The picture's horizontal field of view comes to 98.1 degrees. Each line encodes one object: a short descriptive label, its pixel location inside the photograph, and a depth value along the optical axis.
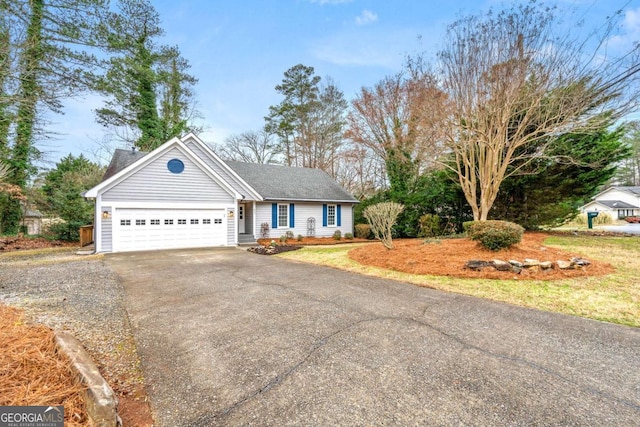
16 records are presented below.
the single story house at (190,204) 11.41
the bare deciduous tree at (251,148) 26.47
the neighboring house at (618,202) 31.92
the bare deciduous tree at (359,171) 21.72
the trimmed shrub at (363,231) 17.43
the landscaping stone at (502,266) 6.51
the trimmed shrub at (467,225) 8.80
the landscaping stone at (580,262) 6.64
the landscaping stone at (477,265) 6.68
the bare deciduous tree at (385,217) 9.30
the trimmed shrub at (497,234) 7.58
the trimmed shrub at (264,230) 15.42
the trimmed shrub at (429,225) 15.28
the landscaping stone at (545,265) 6.39
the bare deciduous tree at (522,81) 9.86
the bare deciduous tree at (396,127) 14.56
